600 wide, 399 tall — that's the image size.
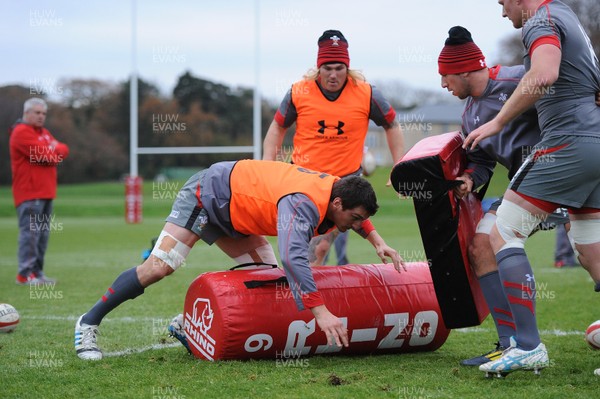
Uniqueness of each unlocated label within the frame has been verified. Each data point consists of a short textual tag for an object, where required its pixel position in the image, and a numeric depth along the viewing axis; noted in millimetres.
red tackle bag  9633
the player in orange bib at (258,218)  9008
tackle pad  9398
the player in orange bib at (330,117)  13109
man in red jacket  19625
